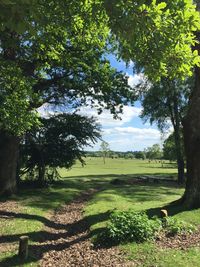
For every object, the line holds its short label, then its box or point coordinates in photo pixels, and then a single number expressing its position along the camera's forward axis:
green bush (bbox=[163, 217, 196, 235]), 6.20
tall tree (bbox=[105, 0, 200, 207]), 3.73
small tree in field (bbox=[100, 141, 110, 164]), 58.51
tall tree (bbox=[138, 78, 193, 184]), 18.79
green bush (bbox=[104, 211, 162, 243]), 5.74
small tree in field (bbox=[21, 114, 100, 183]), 14.53
